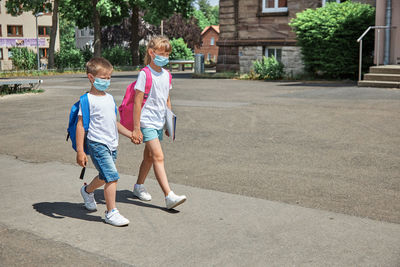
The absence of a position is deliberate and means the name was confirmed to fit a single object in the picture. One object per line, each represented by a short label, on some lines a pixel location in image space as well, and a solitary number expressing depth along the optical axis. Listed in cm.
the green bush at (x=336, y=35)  2103
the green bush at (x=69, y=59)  4169
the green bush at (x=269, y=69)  2477
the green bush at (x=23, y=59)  3700
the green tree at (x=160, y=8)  3964
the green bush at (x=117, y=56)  4734
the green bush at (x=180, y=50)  5600
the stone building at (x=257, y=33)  2552
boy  466
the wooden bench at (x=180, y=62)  4187
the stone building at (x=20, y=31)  7212
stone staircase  1747
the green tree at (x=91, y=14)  3993
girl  507
